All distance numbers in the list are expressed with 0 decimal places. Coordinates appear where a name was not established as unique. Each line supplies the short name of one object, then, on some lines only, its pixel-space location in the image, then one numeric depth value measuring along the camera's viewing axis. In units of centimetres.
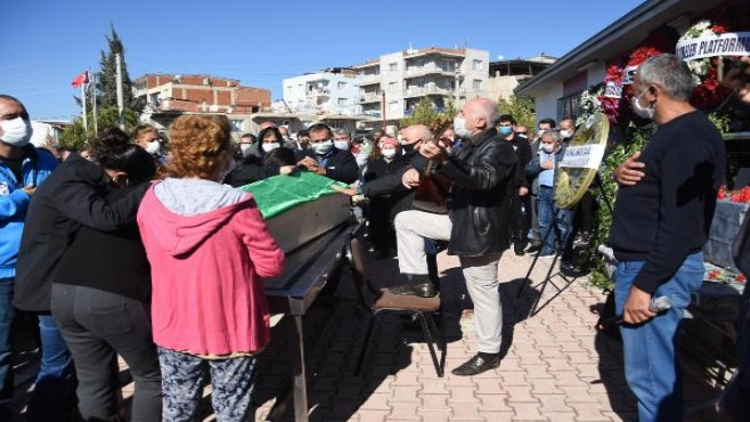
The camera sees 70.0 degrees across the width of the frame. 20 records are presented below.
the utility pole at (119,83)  2352
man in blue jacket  330
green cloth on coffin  370
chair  416
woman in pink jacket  236
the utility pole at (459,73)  7672
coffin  373
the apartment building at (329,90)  9500
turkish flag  3065
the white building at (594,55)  700
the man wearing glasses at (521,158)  867
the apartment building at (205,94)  7231
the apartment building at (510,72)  6356
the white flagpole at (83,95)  3152
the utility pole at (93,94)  2889
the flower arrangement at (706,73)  376
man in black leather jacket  397
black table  294
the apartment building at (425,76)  8031
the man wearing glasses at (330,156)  736
